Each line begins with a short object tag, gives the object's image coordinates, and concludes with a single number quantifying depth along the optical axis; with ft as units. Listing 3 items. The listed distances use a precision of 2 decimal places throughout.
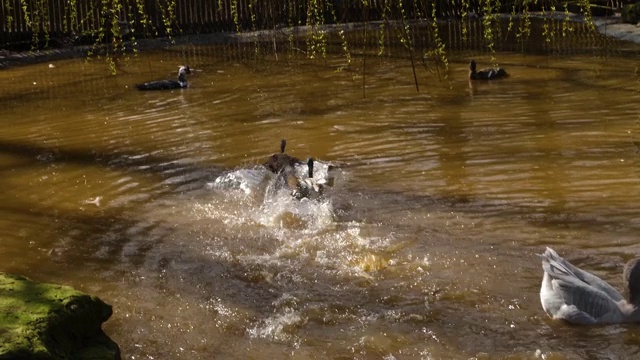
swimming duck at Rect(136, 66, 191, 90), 50.14
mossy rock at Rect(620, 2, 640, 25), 62.18
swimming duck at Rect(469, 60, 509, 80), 45.70
